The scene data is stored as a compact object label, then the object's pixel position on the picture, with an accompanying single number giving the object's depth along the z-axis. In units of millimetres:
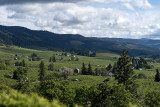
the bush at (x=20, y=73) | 104469
